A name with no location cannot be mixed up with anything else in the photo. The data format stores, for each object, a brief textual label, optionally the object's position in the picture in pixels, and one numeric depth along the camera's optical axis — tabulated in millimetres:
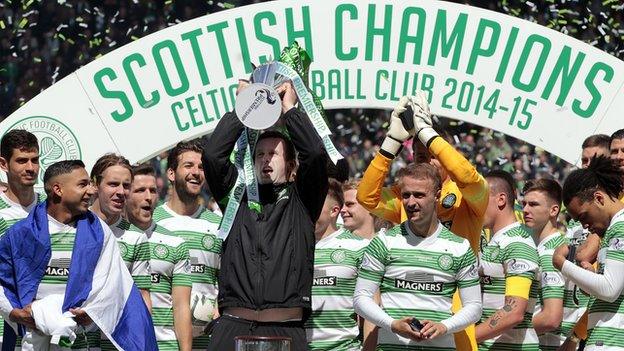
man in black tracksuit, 12857
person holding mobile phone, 14027
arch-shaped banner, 19329
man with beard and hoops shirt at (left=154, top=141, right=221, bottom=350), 16529
